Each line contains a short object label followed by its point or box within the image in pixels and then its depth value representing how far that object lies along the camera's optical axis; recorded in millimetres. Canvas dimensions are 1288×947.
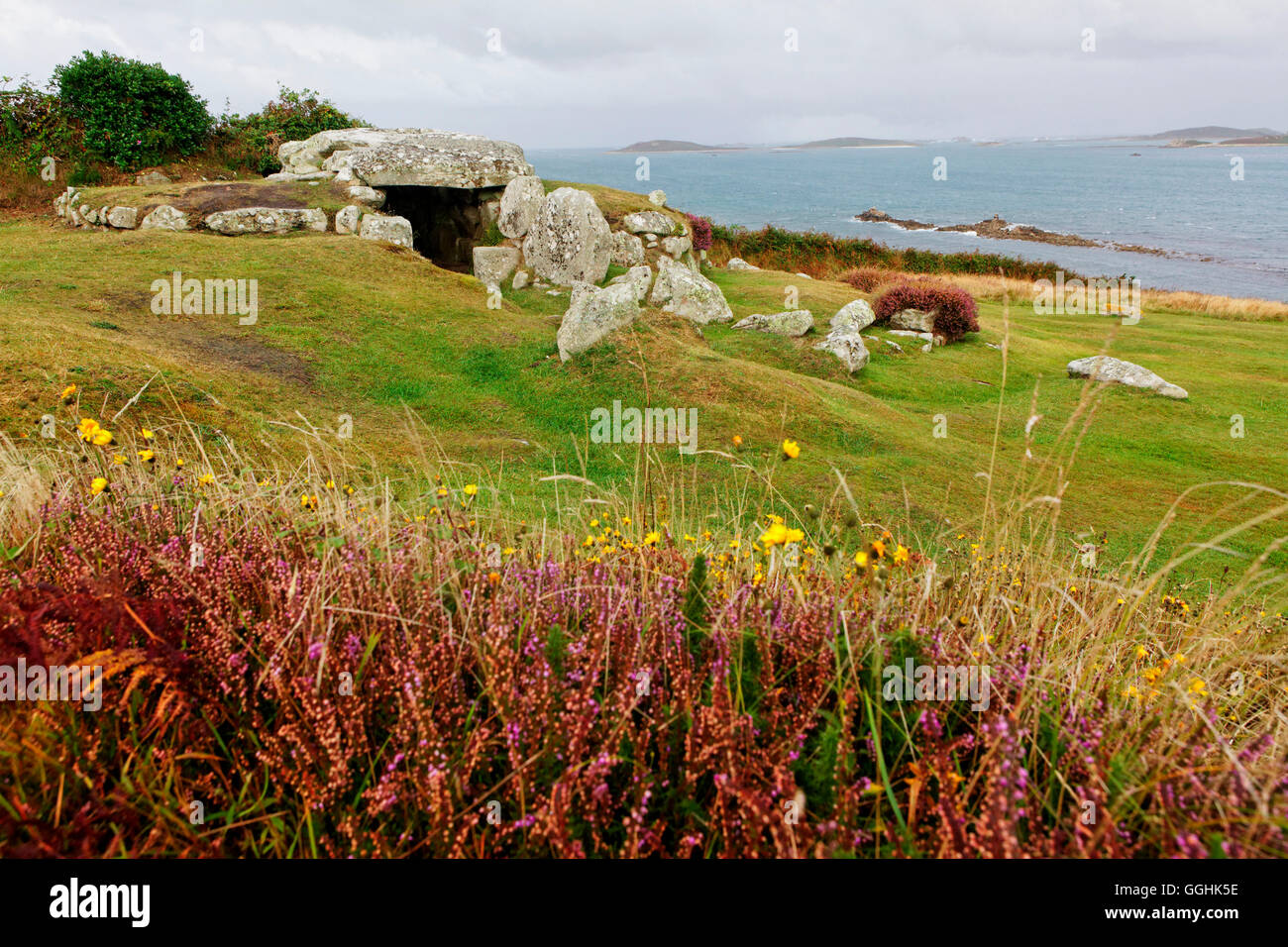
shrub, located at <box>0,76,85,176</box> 19297
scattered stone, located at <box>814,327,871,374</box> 13945
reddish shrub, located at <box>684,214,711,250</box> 23766
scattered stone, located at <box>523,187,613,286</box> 16766
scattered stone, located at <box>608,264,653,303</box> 16625
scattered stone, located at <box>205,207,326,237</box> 15281
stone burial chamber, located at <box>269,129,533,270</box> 17781
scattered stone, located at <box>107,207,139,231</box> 15344
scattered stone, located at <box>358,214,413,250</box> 16266
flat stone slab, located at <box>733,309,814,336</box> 15578
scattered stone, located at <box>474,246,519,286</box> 16625
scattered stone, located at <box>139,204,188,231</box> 15219
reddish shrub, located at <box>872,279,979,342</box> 17344
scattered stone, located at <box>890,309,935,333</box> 17266
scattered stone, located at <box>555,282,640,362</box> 11078
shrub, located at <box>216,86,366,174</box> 21500
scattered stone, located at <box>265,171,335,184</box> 17859
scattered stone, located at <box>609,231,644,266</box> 18706
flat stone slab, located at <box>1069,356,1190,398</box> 13422
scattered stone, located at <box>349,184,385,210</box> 17302
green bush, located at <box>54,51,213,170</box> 19984
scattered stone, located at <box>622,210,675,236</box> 20219
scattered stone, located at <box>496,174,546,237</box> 17531
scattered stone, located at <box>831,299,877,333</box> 16266
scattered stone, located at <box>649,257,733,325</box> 16422
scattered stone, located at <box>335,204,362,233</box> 16359
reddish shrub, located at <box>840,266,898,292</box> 23520
